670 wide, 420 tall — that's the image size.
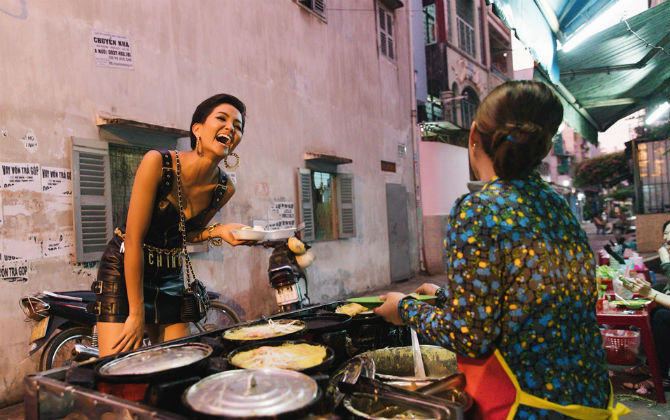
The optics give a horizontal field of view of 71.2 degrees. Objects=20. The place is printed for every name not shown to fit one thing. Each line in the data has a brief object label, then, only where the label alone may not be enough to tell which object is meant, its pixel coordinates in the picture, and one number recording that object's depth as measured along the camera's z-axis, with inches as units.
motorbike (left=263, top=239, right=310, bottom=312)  218.8
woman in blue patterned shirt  49.8
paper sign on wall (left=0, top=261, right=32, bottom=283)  159.9
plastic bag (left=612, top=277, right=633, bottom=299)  155.4
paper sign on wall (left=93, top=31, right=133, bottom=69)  197.3
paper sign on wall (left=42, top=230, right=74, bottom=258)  172.6
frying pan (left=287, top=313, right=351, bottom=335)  73.4
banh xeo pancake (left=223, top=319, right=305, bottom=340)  71.3
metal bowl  71.6
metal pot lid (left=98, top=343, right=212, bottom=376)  55.7
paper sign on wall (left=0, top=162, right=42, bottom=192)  161.5
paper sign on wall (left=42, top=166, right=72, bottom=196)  173.2
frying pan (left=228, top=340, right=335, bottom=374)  55.3
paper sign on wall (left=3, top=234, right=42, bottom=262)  161.8
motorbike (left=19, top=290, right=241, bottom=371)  151.3
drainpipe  474.6
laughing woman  84.5
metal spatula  67.7
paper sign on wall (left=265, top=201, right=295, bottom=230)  288.4
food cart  44.2
